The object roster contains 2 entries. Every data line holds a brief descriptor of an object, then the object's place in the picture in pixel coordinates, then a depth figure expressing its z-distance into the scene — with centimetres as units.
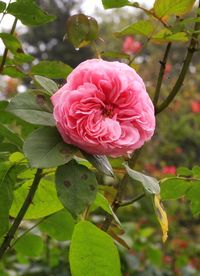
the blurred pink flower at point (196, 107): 780
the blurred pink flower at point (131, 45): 512
